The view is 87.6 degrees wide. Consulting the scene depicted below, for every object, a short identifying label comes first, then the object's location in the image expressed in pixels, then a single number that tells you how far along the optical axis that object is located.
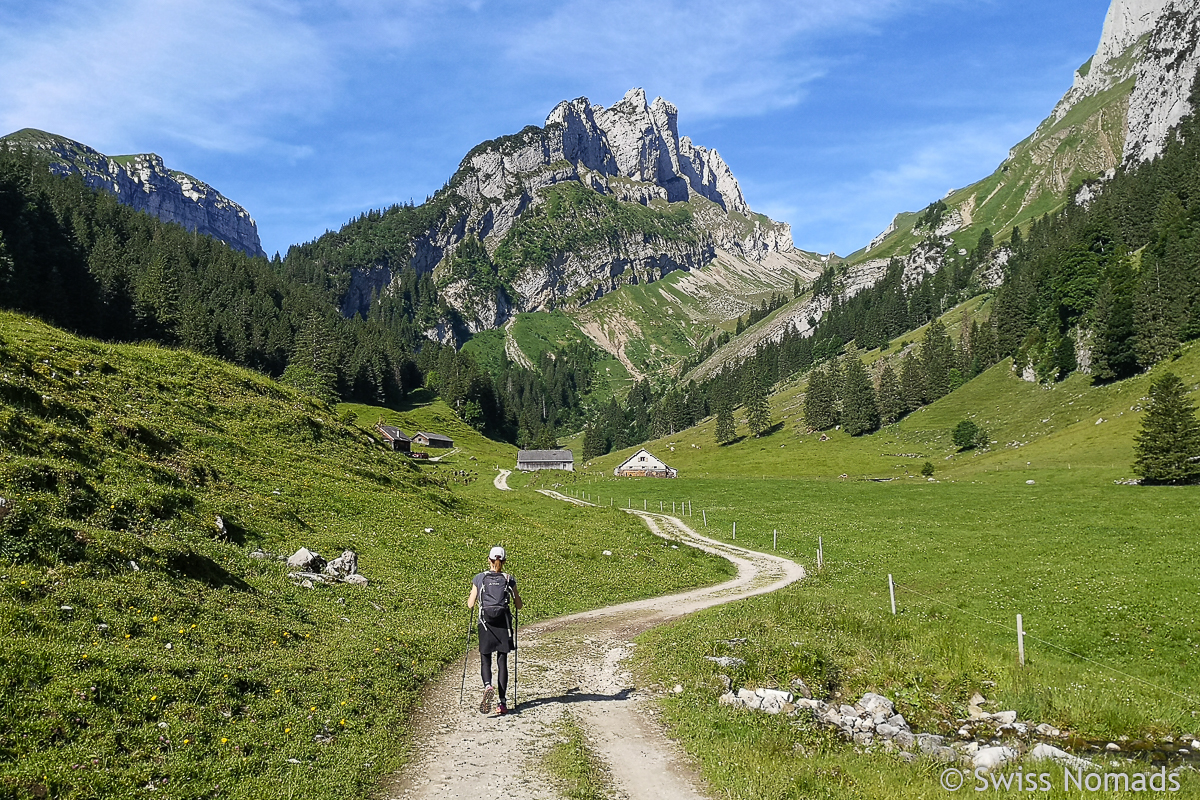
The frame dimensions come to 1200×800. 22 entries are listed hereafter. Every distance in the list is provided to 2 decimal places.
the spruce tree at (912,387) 144.38
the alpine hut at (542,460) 143.12
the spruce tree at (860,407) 142.75
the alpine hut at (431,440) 144.50
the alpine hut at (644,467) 139.38
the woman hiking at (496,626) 13.52
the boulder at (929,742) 13.50
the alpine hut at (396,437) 127.69
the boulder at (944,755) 12.61
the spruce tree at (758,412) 163.75
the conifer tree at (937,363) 145.38
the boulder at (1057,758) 12.40
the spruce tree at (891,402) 143.62
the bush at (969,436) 106.58
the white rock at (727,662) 16.97
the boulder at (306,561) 22.45
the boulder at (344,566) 23.16
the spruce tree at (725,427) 164.75
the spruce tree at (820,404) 152.62
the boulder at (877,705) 15.23
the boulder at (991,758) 12.44
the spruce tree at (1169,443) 55.41
